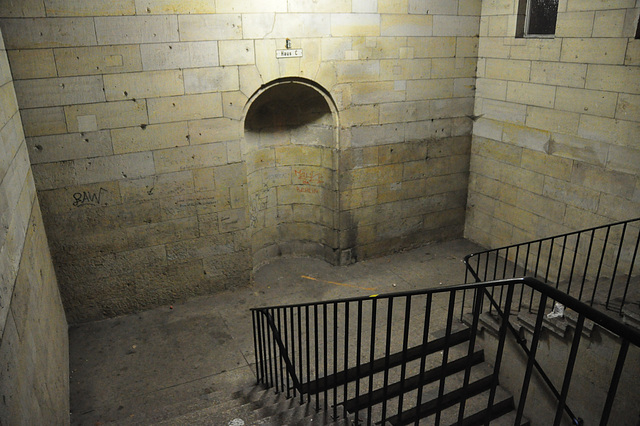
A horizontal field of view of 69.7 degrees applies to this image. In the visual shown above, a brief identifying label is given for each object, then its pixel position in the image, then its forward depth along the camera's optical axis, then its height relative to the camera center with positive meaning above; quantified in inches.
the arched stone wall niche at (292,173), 287.7 -77.1
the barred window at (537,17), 259.0 +15.2
